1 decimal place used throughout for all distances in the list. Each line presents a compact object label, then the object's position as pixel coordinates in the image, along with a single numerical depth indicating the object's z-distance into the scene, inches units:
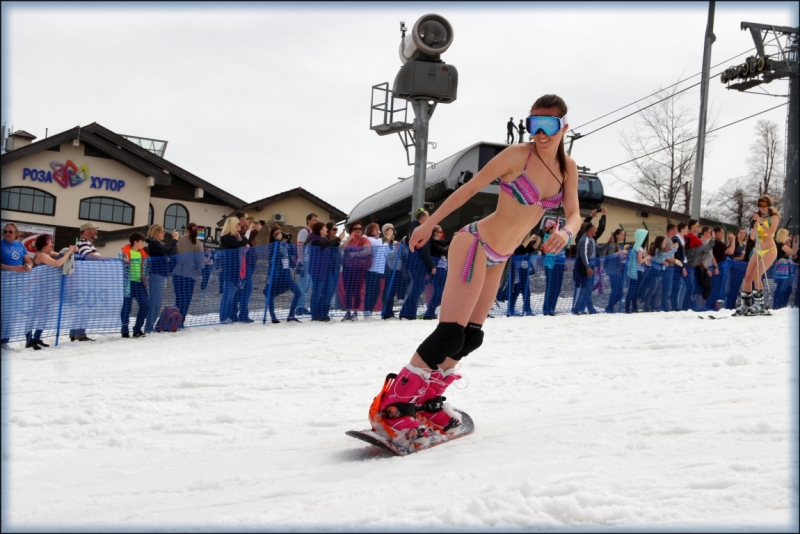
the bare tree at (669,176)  1298.0
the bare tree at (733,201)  1779.0
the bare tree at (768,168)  1651.2
